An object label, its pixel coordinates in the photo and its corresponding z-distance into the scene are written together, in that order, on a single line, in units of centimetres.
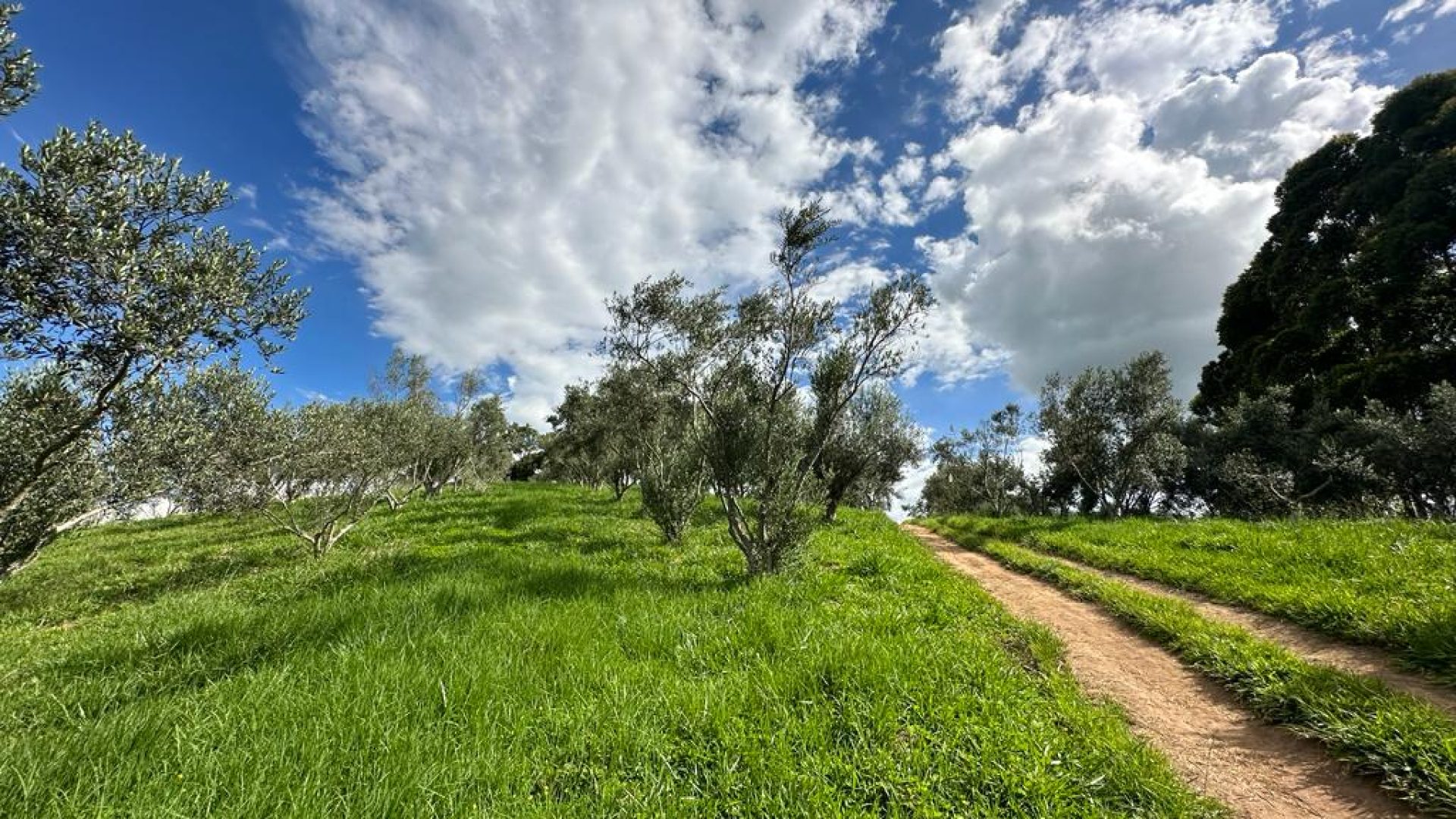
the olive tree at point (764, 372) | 1153
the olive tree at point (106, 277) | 591
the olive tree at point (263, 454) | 1123
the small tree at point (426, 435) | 2400
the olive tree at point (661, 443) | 1669
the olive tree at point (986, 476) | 4872
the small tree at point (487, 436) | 4591
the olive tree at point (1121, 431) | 2705
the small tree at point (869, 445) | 2570
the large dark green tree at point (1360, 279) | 2517
